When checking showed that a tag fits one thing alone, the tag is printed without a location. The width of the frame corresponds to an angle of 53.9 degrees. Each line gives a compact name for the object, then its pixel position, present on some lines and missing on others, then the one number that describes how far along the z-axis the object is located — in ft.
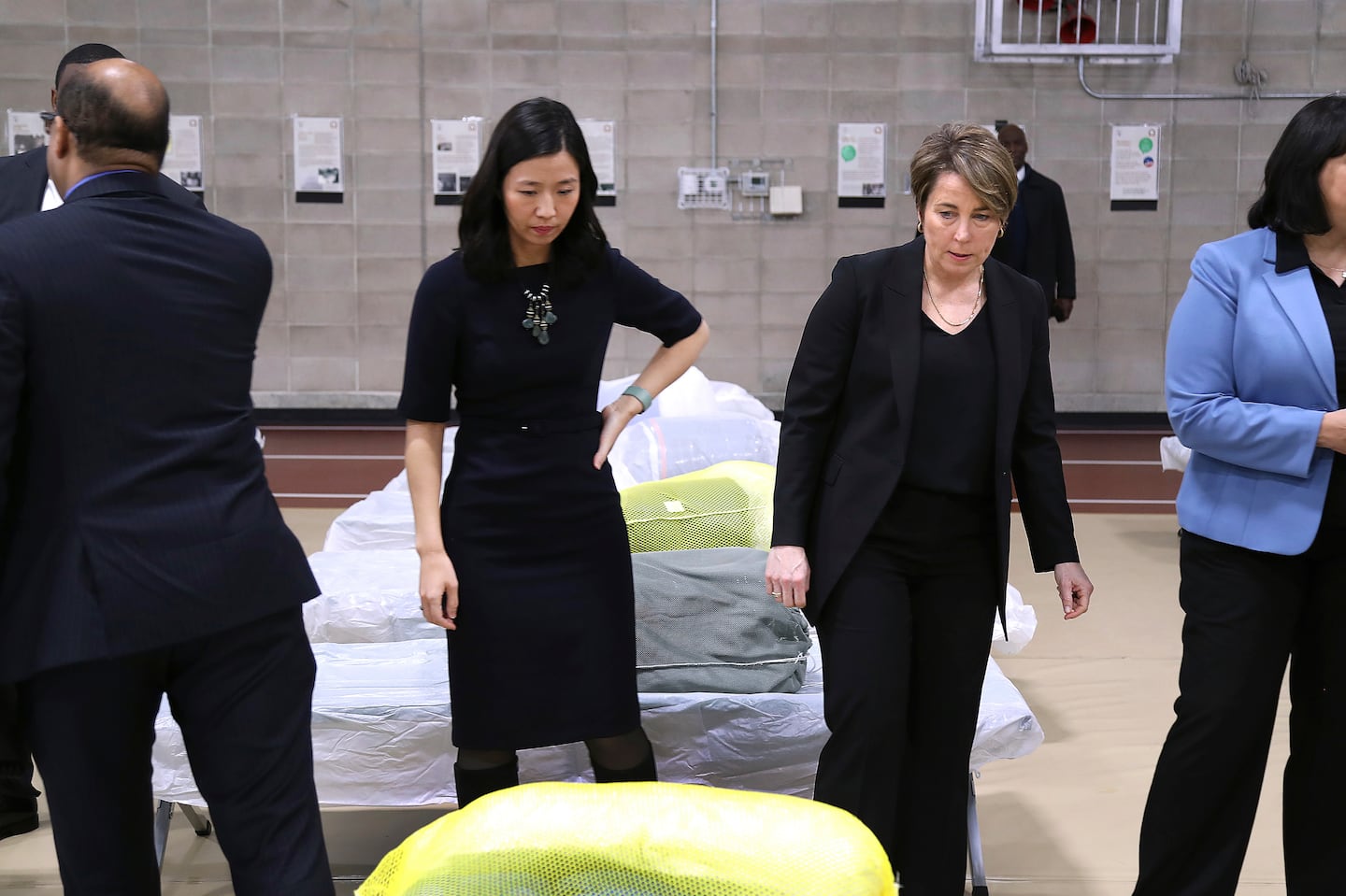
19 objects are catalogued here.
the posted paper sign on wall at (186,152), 28.91
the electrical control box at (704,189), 29.14
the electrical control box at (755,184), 29.17
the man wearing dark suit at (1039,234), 26.05
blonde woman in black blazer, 7.01
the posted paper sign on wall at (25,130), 28.86
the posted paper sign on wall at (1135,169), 29.04
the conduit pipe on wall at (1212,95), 28.89
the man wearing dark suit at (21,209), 9.18
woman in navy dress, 7.43
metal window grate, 28.37
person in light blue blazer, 6.95
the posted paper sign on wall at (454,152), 29.04
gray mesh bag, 9.17
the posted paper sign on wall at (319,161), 29.01
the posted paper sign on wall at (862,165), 29.07
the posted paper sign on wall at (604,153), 29.07
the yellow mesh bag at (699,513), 11.06
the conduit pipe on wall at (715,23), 28.66
